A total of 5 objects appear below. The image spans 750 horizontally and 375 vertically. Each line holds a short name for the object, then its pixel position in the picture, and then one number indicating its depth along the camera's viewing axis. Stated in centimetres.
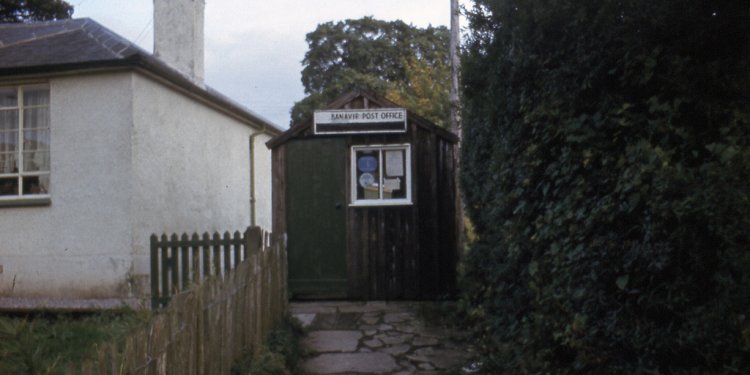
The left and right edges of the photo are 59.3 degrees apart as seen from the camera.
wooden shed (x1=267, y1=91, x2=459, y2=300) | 991
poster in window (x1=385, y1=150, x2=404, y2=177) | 1009
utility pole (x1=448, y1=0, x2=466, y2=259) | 1020
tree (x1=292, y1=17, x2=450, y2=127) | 3675
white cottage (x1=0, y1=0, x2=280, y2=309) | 1065
